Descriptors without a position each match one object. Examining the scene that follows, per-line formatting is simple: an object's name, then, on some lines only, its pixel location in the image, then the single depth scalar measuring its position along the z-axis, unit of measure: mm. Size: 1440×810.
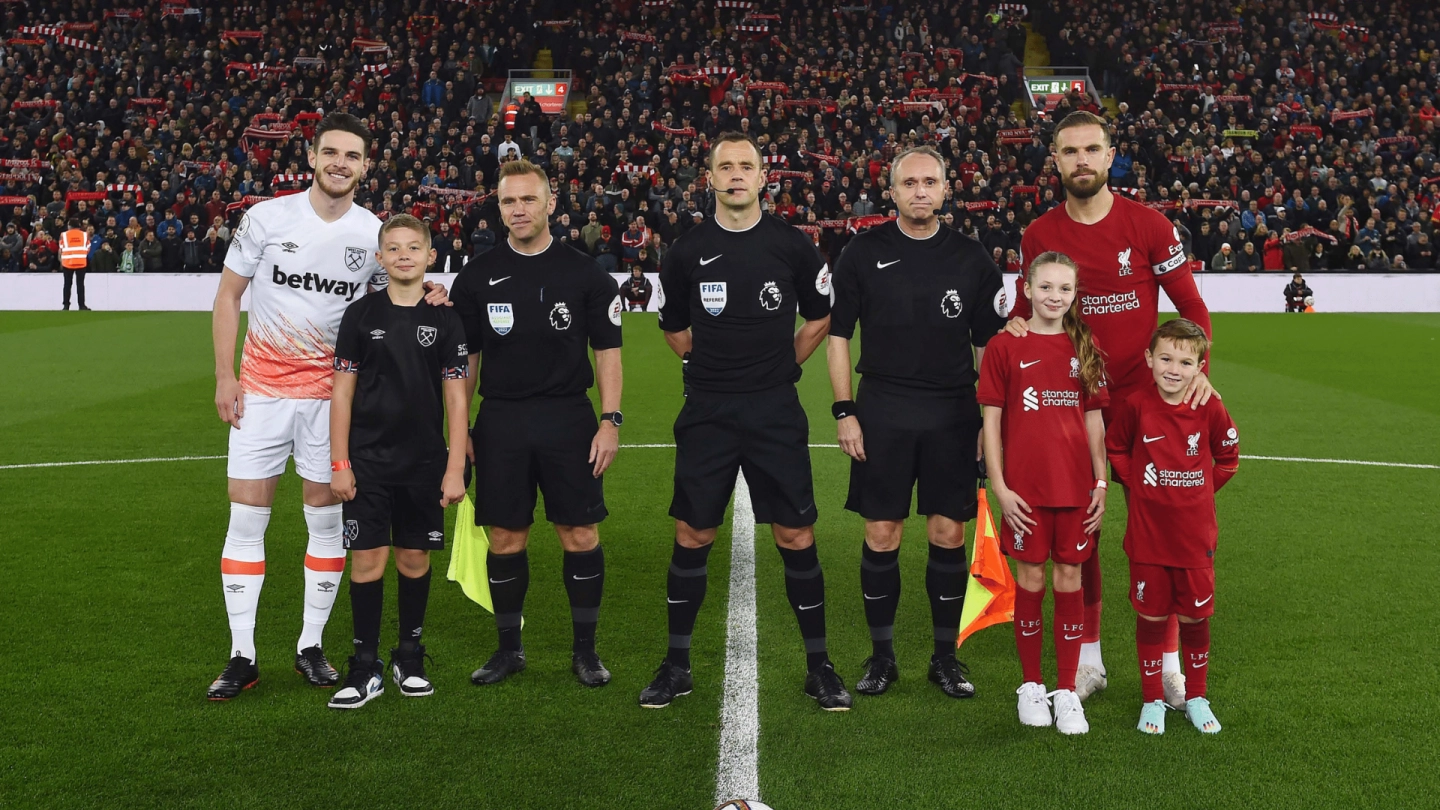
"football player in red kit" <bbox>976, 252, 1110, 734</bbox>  4254
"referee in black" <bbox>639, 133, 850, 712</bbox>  4457
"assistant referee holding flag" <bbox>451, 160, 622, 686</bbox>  4629
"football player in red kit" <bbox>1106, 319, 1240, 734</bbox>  4164
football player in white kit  4621
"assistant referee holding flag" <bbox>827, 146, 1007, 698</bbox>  4500
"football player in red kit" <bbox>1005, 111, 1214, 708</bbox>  4496
